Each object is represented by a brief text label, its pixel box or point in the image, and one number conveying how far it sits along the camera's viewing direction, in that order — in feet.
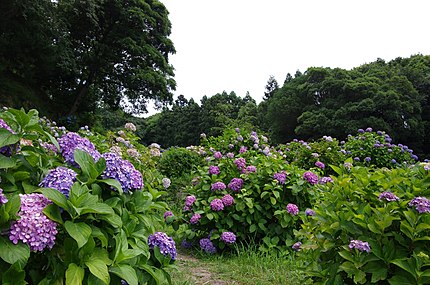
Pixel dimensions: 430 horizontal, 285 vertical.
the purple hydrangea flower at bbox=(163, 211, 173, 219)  12.38
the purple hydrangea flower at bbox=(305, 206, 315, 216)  8.31
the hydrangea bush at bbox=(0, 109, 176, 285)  3.44
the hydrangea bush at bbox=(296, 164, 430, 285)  5.45
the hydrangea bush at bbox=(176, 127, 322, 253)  11.55
